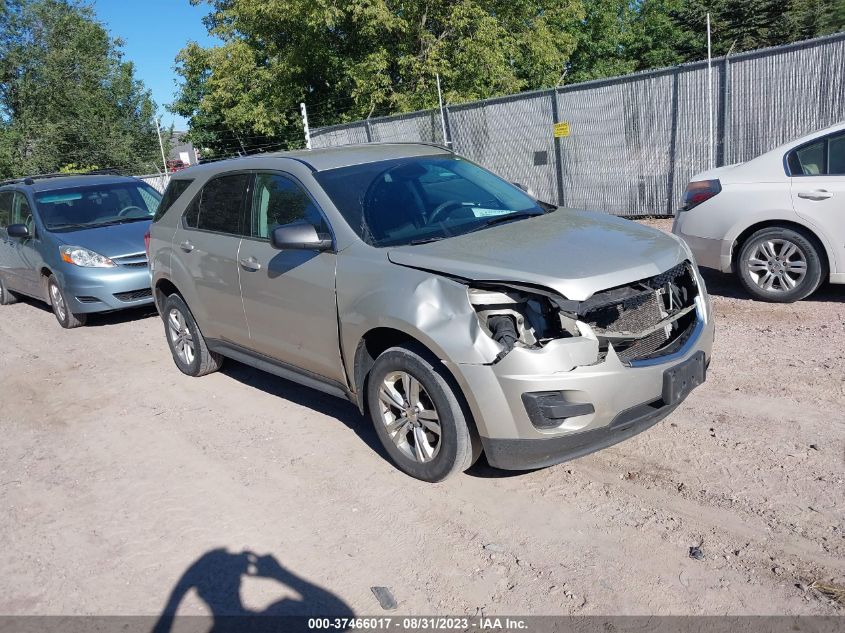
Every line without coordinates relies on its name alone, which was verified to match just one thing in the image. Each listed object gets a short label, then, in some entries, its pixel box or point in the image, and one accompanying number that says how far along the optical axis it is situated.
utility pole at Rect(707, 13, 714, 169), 10.44
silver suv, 3.54
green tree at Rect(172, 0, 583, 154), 20.61
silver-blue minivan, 8.74
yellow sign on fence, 12.25
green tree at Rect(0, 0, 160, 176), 38.16
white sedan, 6.21
